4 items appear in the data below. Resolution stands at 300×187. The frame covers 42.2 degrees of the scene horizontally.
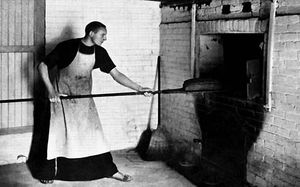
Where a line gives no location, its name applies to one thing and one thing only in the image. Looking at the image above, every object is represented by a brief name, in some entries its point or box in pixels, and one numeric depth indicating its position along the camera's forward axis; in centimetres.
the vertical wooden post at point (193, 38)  546
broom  658
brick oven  397
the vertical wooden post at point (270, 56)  400
